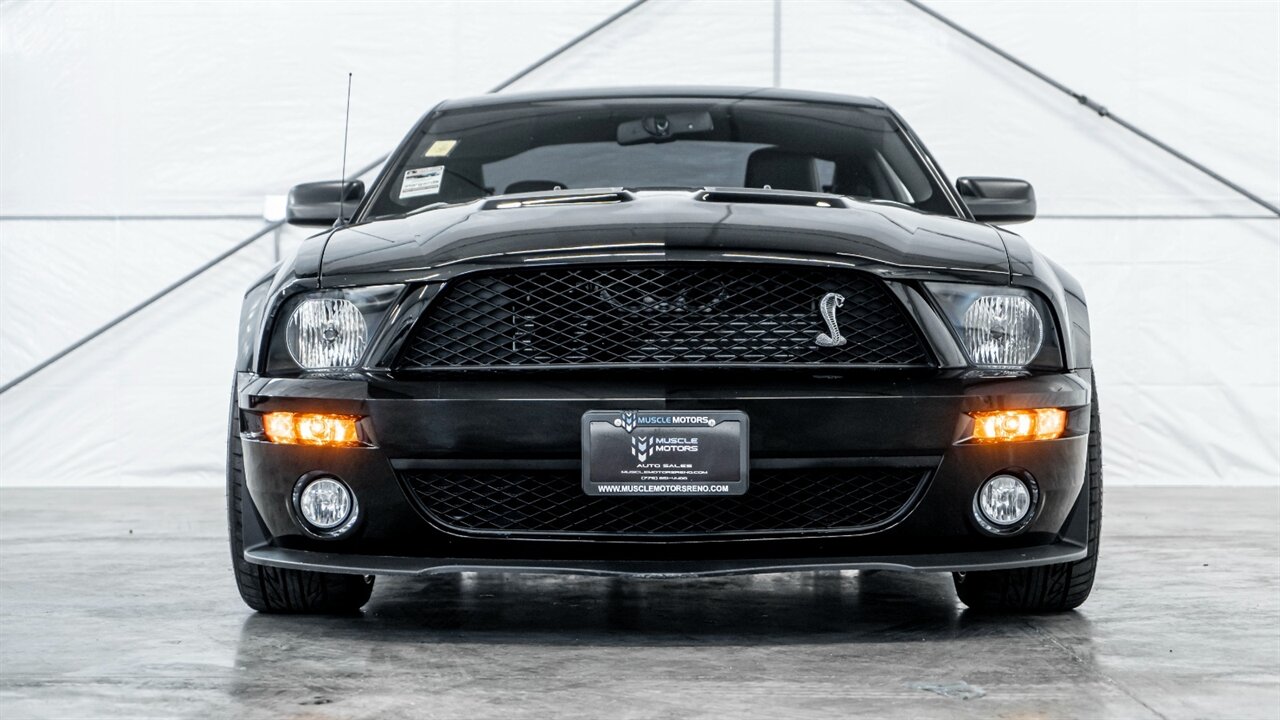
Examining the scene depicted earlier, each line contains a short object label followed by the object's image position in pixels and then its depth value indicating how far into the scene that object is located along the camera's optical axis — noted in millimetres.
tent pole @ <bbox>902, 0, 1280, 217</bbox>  8125
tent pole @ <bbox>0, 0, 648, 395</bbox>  8102
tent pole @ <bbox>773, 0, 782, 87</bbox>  8320
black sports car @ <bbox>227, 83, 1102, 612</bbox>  2930
